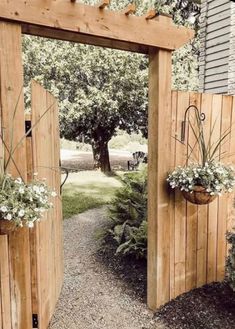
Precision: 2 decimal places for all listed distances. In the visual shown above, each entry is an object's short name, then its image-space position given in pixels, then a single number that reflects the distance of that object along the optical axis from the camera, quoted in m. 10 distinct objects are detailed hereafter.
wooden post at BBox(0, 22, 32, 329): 1.70
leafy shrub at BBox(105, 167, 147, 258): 3.34
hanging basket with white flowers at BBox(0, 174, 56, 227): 1.44
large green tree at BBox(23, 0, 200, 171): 8.48
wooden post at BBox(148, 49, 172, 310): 2.30
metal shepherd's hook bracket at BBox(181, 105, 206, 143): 2.44
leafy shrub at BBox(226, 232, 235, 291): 2.30
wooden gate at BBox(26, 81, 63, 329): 1.90
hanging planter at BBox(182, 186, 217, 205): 2.22
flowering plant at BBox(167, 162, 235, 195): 2.21
